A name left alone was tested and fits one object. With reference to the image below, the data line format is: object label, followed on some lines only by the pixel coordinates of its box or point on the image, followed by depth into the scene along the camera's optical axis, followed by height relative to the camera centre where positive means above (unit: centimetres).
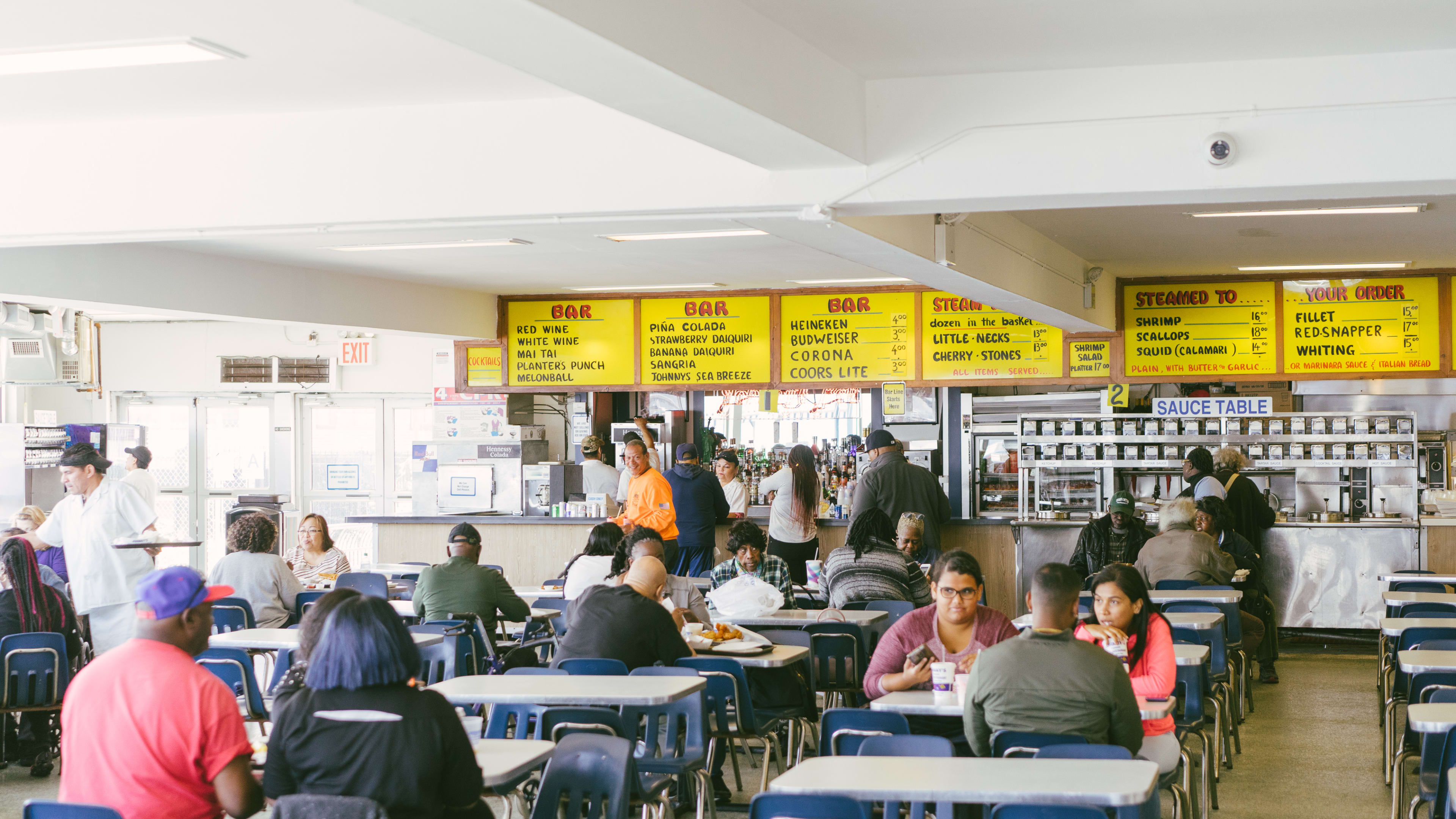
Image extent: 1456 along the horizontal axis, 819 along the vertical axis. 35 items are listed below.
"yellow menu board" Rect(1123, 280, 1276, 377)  996 +77
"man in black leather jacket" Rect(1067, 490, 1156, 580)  848 -69
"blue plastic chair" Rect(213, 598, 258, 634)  699 -91
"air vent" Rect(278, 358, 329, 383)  1307 +71
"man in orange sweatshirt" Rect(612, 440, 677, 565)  925 -43
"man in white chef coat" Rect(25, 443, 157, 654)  693 -53
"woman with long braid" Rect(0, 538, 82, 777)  649 -82
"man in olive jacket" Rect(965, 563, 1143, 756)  385 -76
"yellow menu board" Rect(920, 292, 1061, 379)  1018 +69
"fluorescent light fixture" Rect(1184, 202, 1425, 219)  682 +113
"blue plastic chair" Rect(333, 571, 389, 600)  759 -83
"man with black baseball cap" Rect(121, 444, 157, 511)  1052 -22
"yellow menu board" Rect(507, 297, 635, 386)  1087 +80
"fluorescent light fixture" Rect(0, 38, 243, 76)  452 +135
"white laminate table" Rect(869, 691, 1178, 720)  433 -90
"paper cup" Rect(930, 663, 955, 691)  454 -83
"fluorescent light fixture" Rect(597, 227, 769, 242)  725 +112
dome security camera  473 +101
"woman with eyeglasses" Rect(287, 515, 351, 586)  844 -72
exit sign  1288 +87
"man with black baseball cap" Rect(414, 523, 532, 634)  695 -80
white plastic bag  659 -81
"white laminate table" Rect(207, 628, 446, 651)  595 -89
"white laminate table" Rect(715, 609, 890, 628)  638 -91
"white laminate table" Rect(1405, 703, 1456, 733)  396 -88
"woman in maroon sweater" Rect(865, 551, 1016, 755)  483 -73
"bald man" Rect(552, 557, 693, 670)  521 -76
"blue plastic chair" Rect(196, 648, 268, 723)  568 -100
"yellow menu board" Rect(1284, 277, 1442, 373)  966 +75
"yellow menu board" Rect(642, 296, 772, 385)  1059 +77
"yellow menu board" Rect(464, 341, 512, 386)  1127 +63
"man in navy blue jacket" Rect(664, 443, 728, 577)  969 -54
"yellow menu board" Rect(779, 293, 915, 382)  1030 +76
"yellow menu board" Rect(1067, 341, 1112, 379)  1023 +56
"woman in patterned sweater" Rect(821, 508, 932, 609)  692 -70
